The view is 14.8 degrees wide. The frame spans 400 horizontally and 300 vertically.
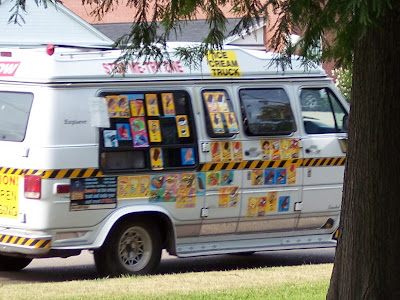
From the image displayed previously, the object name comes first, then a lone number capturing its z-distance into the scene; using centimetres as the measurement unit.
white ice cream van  1660
